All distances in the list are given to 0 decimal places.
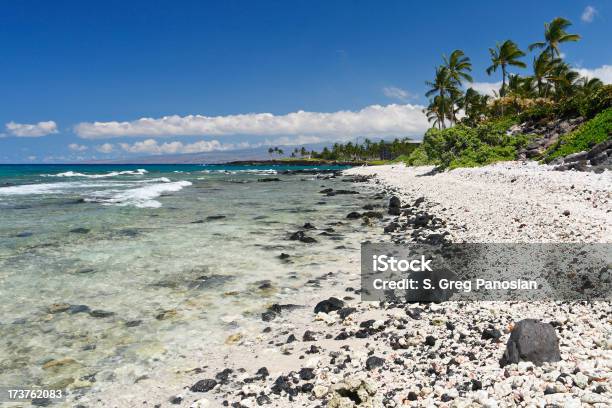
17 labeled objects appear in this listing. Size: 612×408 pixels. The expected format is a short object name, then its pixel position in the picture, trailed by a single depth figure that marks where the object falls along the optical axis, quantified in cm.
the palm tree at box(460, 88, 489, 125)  8294
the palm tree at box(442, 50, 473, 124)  6831
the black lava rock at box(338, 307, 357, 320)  809
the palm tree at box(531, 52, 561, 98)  5734
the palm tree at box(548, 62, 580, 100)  5820
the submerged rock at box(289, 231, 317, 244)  1546
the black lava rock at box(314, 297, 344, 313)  850
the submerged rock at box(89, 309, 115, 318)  881
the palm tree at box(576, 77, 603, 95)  6548
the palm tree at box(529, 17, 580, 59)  5712
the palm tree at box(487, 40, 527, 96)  6075
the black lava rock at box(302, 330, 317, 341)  724
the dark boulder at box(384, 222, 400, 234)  1667
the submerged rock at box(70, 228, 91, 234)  1817
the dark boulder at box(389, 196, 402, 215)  2126
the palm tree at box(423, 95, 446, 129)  7454
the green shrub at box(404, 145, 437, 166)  5617
